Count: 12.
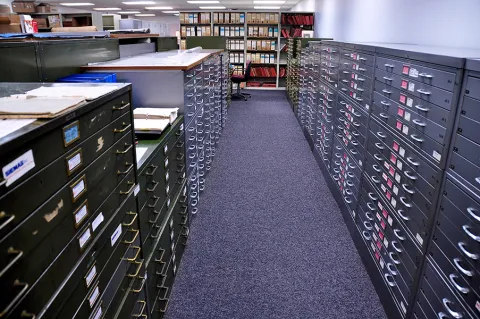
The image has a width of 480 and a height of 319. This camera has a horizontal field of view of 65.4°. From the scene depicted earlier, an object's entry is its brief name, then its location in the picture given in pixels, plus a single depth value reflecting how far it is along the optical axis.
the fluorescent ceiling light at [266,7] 15.67
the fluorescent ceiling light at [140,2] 12.38
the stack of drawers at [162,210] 1.52
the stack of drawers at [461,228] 1.13
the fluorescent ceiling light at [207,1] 12.06
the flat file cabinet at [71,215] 0.64
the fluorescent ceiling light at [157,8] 14.95
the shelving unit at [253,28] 8.21
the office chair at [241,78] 7.22
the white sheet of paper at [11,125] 0.65
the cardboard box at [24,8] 7.98
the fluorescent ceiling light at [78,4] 12.46
